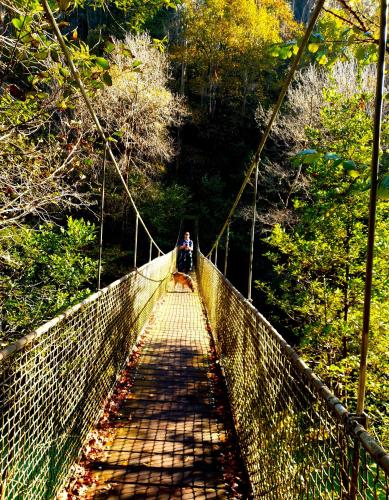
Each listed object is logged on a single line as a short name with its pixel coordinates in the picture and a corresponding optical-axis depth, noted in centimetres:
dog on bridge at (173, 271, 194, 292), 857
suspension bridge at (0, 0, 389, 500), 114
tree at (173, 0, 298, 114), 2244
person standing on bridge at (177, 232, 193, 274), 859
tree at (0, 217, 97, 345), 366
